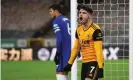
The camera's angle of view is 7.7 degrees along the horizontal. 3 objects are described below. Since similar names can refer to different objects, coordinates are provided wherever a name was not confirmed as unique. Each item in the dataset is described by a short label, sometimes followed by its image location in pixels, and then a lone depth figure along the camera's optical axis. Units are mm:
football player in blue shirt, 15927
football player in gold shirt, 12888
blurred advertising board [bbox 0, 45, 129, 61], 40490
